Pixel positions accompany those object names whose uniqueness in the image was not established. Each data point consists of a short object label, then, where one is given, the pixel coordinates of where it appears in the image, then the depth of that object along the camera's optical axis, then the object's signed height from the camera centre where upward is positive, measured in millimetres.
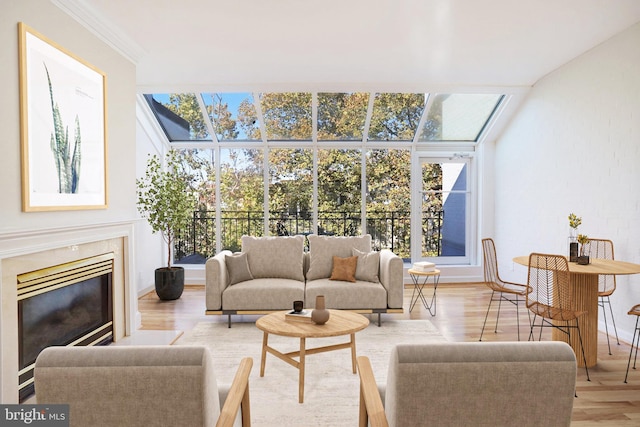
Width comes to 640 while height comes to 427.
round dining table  3459 -782
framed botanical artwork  2688 +600
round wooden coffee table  2998 -874
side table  5082 -1184
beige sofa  4496 -755
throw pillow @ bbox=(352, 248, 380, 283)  4773 -645
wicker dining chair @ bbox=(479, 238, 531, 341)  4395 -593
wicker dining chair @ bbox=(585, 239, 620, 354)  3986 -631
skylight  6137 +1419
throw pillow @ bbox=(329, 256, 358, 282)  4762 -665
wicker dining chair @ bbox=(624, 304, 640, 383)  3141 -766
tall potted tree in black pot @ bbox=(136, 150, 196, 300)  5594 -61
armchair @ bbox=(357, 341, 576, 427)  1383 -568
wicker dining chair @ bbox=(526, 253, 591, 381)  3254 -633
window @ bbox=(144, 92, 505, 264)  6898 +345
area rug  2654 -1258
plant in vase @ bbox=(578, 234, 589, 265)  3552 -393
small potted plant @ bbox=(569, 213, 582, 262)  3725 -325
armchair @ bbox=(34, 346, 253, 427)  1343 -550
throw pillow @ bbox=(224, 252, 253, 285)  4762 -659
